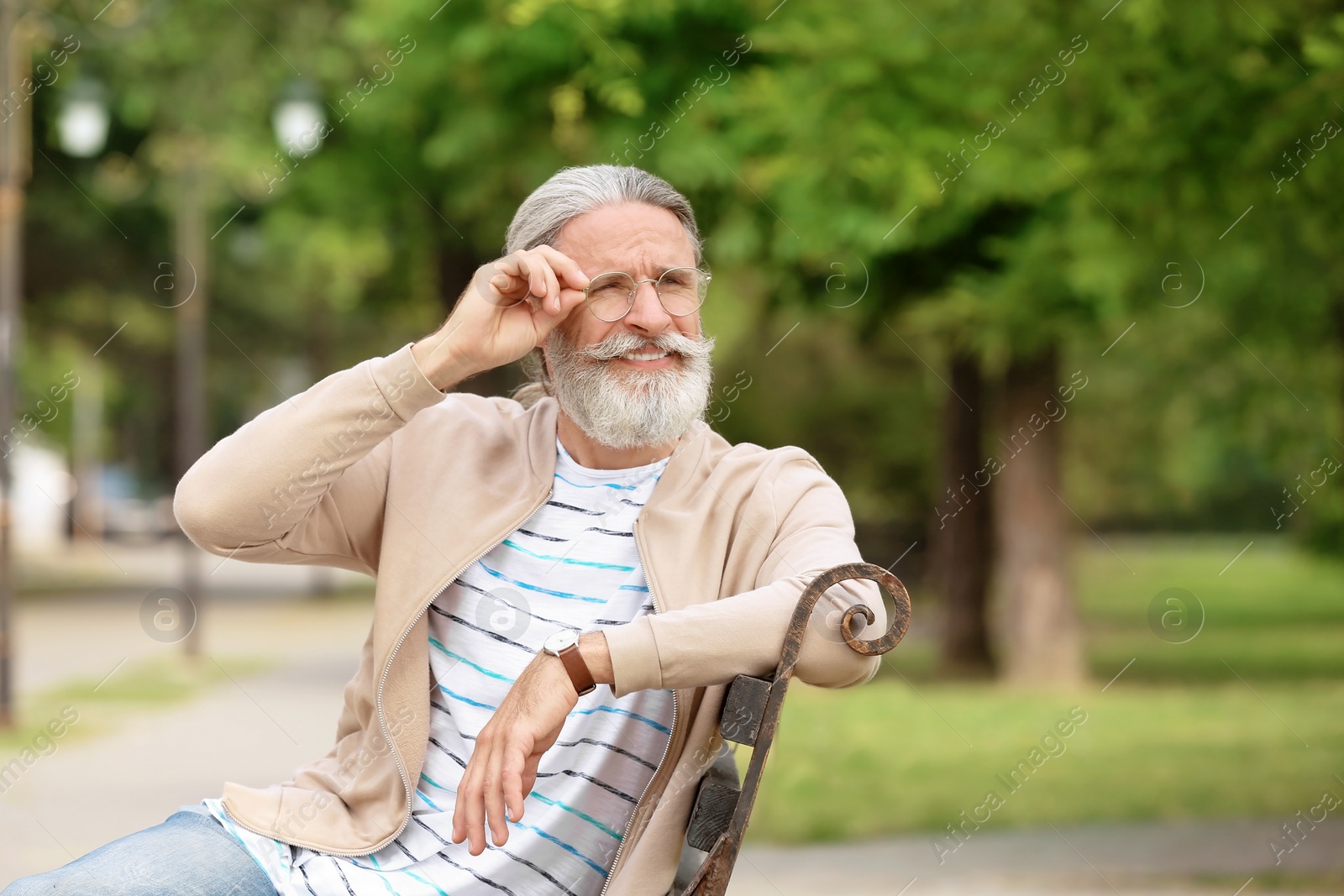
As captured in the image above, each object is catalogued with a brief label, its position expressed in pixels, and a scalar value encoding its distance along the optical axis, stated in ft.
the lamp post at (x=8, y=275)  36.29
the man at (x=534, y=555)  8.15
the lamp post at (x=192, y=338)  56.08
